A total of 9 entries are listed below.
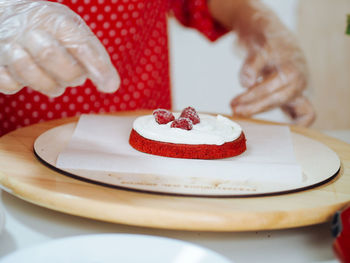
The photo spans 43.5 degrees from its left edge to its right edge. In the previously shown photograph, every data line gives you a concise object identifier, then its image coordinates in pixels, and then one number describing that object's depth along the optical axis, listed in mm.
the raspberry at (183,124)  967
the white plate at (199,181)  722
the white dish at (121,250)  491
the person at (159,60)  1400
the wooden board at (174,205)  650
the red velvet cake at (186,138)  939
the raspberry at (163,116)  1018
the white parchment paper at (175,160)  812
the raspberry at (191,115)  1009
